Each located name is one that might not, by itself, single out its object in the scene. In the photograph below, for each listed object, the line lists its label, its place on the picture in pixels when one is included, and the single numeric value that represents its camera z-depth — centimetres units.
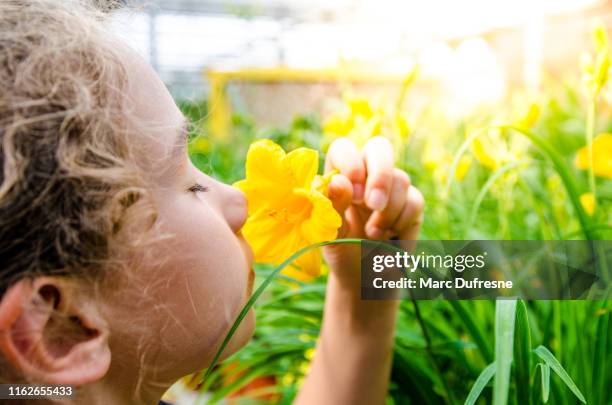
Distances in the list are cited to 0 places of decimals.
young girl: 44
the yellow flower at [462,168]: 115
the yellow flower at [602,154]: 90
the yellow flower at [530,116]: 98
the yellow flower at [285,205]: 55
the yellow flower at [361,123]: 91
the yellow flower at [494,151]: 95
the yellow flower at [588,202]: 93
